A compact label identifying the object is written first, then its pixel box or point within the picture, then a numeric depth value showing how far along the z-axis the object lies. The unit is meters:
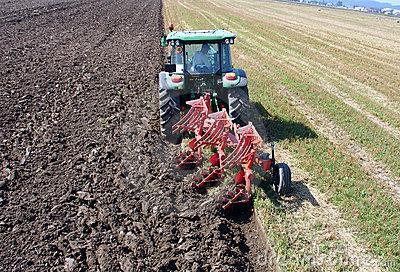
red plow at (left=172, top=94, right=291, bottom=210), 5.76
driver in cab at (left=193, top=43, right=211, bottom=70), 7.89
